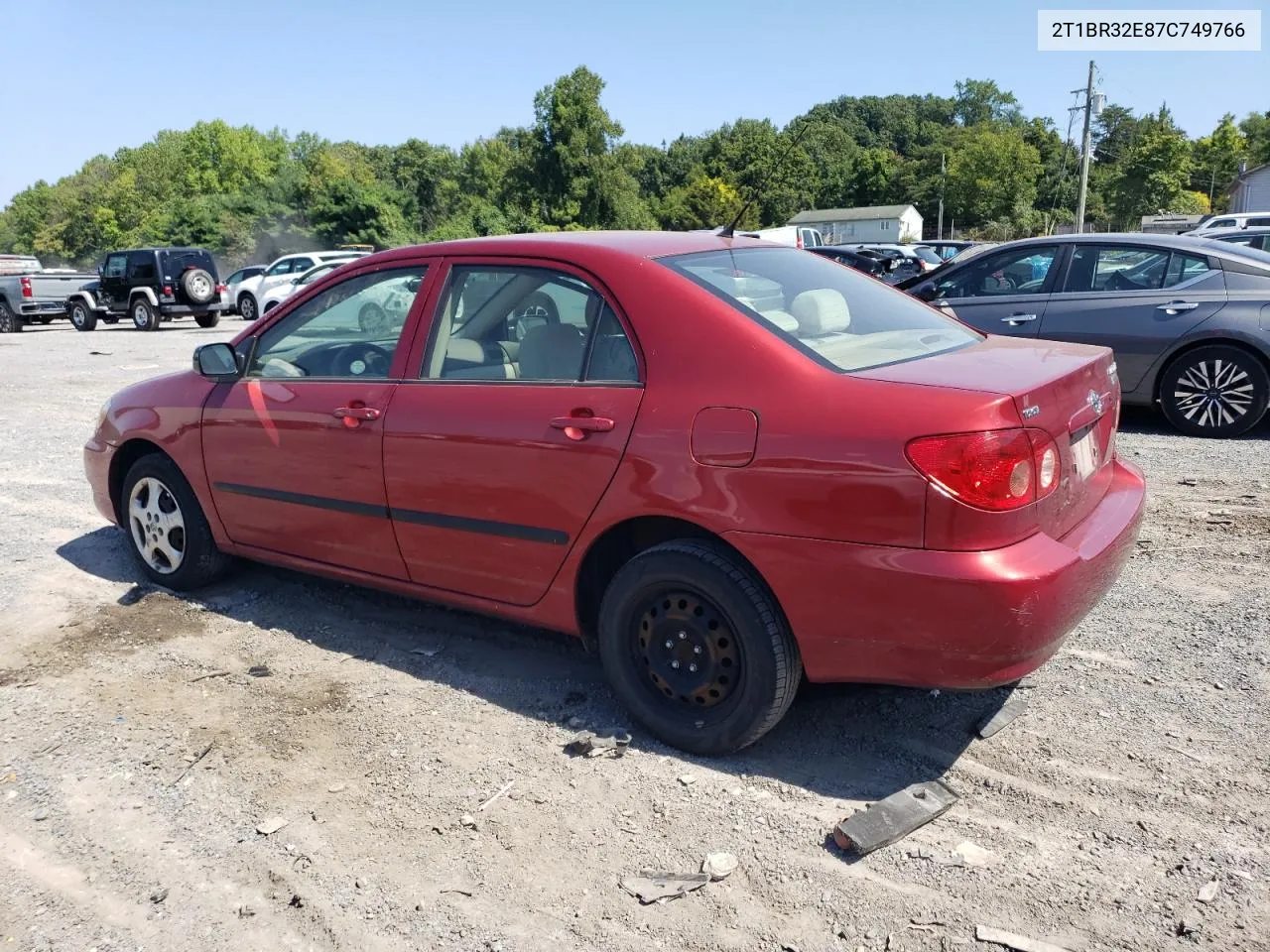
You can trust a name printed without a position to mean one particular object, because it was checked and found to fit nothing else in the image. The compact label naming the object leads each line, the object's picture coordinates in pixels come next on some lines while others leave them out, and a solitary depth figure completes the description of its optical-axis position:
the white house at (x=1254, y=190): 55.28
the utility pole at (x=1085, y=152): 44.23
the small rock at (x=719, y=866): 2.73
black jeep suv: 23.88
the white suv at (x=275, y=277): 24.80
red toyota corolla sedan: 2.81
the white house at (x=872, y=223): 91.44
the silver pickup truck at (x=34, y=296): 25.33
